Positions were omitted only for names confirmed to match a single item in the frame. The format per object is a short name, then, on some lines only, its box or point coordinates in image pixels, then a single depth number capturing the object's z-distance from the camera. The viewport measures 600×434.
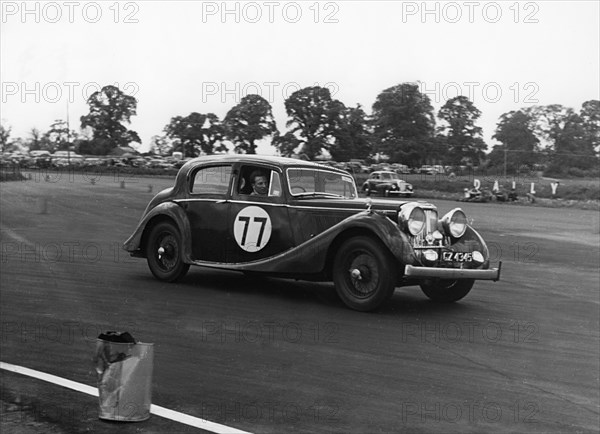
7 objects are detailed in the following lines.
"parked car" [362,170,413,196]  35.47
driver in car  9.50
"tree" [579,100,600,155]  39.78
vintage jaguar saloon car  8.29
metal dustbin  4.62
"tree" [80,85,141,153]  34.22
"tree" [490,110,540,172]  33.59
